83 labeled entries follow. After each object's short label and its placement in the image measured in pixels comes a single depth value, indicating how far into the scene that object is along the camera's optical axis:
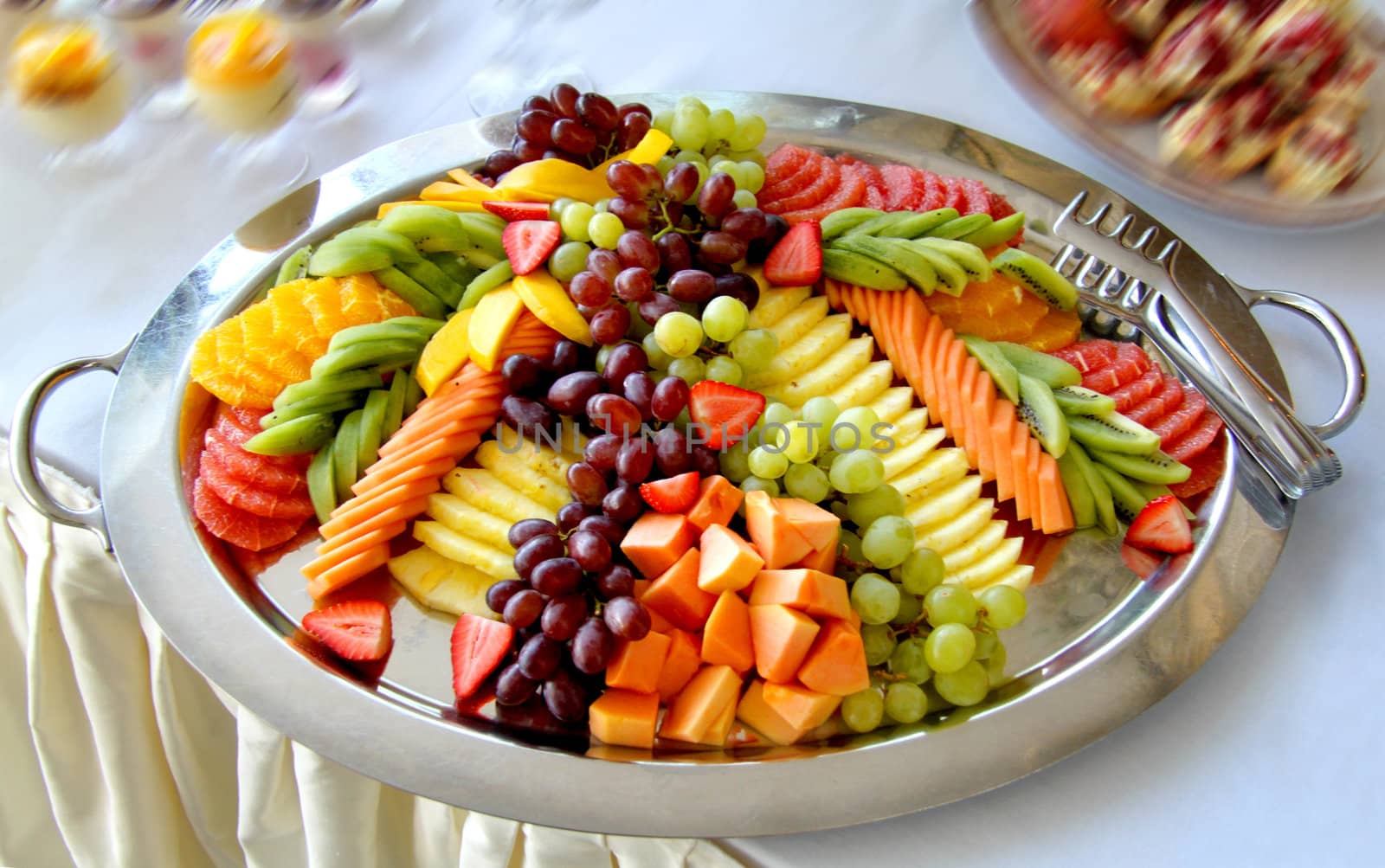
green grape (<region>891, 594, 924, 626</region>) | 1.13
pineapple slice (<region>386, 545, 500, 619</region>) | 1.20
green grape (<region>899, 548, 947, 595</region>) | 1.11
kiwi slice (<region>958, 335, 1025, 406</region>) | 1.30
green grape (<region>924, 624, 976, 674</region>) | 1.05
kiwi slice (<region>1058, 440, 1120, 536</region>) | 1.26
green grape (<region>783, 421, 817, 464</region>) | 1.15
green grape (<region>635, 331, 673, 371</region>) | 1.25
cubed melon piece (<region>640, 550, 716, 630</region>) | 1.08
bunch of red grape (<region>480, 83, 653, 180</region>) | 1.44
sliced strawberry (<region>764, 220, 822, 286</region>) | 1.35
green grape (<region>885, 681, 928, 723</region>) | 1.07
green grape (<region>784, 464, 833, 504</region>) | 1.17
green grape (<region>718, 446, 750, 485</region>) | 1.21
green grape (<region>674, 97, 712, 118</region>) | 1.48
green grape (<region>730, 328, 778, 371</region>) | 1.25
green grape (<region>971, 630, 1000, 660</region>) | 1.11
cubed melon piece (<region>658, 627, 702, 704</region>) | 1.07
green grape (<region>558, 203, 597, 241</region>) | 1.32
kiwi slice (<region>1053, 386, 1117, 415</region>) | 1.28
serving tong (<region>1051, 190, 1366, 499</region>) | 1.25
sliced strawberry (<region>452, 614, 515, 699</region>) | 1.10
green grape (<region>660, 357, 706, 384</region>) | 1.22
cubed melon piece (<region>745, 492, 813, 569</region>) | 1.08
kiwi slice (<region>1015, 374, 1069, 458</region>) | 1.25
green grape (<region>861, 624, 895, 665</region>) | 1.10
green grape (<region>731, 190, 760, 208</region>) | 1.39
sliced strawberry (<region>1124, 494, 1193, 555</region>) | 1.23
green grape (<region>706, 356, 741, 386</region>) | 1.23
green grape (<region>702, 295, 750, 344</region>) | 1.21
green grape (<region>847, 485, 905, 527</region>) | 1.17
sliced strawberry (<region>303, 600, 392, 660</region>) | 1.15
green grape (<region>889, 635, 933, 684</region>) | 1.09
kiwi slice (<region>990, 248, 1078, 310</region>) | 1.38
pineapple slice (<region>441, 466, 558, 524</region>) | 1.23
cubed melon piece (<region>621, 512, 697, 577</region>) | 1.09
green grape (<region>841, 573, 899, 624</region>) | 1.08
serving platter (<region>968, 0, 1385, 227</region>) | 1.56
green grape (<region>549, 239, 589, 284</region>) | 1.30
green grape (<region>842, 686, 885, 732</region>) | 1.06
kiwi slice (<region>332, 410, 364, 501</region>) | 1.25
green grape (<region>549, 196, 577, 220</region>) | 1.36
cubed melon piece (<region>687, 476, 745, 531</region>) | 1.12
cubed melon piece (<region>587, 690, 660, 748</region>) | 1.04
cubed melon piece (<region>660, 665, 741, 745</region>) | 1.05
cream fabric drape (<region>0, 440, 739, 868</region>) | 1.19
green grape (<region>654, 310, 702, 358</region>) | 1.20
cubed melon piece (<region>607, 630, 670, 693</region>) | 1.04
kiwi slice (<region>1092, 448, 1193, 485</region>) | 1.25
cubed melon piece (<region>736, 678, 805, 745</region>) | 1.06
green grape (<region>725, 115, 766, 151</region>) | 1.51
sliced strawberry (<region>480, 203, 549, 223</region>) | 1.38
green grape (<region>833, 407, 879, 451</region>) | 1.19
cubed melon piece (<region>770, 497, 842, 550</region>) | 1.10
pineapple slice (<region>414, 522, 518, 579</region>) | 1.19
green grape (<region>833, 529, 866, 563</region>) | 1.16
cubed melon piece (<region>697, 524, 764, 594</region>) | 1.05
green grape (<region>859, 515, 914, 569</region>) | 1.10
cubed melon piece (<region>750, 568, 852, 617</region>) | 1.04
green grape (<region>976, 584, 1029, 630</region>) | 1.11
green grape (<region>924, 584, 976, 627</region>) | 1.08
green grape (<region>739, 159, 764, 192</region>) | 1.44
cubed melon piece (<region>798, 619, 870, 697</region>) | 1.04
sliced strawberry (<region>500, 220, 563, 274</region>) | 1.32
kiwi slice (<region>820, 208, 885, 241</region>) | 1.39
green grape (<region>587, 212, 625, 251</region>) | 1.28
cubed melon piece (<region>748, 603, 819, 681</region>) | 1.02
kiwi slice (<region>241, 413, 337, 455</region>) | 1.23
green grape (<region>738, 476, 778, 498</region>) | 1.18
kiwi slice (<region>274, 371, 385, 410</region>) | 1.25
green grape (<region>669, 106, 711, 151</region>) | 1.47
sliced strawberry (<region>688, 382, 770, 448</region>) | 1.19
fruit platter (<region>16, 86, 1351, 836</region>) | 1.05
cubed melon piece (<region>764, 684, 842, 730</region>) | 1.04
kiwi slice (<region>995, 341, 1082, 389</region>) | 1.32
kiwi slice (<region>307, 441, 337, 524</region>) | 1.24
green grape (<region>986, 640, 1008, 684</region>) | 1.14
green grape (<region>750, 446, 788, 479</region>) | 1.16
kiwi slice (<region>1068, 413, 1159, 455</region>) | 1.25
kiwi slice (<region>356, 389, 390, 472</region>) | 1.26
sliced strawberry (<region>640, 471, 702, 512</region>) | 1.13
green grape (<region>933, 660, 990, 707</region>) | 1.08
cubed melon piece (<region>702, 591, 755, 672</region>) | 1.06
